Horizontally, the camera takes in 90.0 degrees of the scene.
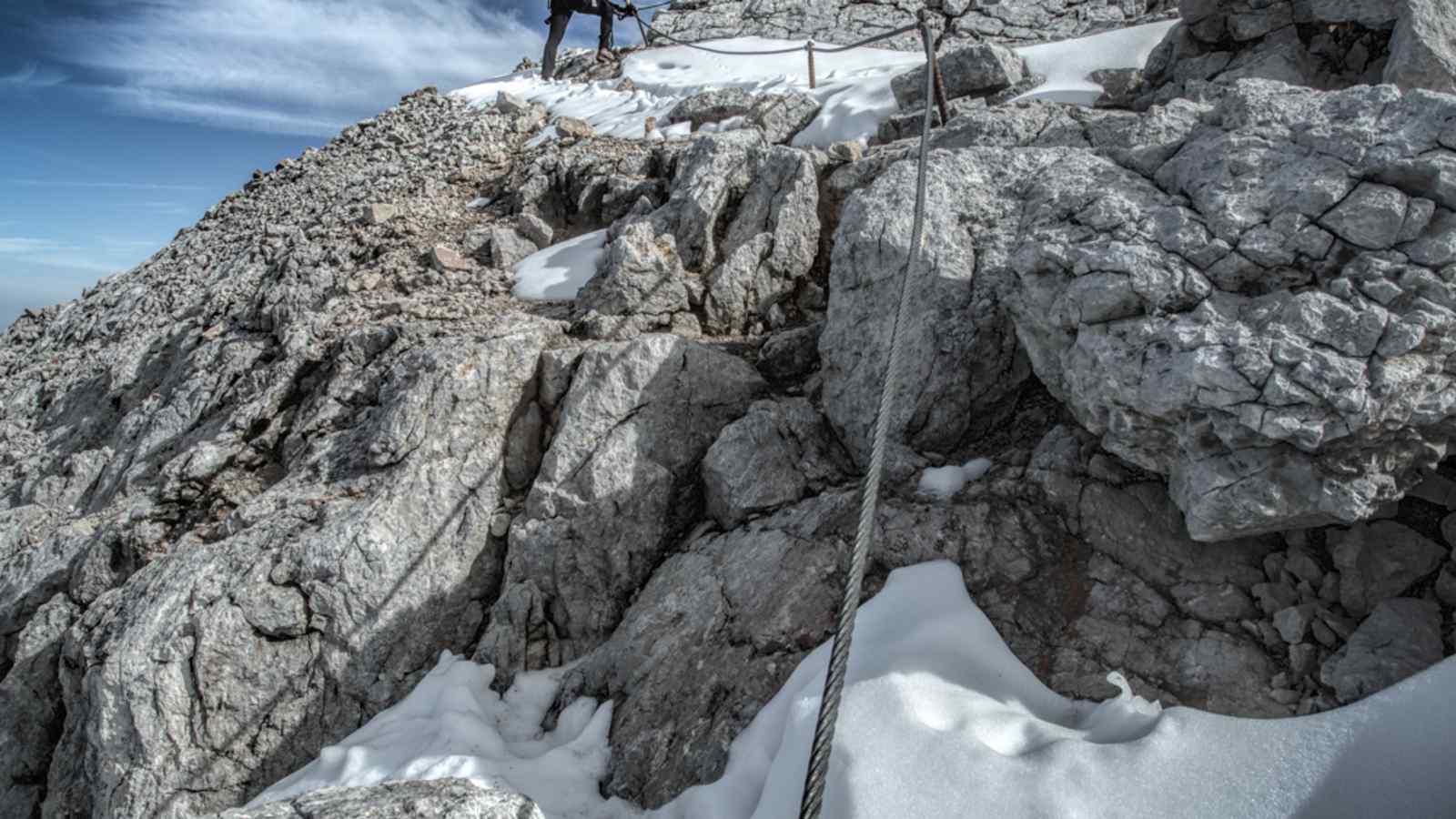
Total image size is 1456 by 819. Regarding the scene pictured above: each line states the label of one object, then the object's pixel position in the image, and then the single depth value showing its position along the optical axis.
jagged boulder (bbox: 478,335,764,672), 6.65
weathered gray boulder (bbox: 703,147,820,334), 9.07
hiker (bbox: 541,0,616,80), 19.11
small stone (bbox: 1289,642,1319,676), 4.34
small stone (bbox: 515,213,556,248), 12.28
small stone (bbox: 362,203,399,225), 14.15
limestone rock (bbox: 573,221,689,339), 8.84
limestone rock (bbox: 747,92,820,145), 13.57
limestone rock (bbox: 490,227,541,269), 11.65
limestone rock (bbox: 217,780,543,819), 3.26
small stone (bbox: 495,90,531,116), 17.69
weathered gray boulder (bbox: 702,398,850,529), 6.57
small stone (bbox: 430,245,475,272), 11.73
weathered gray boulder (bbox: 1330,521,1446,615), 4.40
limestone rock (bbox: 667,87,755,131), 15.61
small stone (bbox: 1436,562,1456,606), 4.24
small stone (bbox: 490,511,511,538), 7.26
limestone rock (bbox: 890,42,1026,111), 12.14
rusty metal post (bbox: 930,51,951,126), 10.38
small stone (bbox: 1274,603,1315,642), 4.42
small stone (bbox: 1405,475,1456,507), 4.56
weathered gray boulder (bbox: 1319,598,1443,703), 4.07
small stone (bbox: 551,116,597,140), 16.03
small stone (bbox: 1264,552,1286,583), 4.71
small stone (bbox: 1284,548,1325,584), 4.59
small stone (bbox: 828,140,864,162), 9.87
